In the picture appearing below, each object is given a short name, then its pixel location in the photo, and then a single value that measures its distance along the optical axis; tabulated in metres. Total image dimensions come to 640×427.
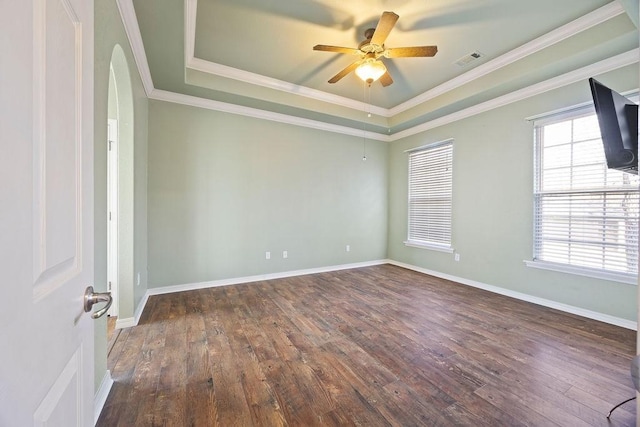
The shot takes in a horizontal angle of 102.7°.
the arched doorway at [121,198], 2.43
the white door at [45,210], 0.40
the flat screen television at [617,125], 1.81
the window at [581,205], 2.58
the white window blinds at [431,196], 4.32
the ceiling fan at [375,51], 2.23
